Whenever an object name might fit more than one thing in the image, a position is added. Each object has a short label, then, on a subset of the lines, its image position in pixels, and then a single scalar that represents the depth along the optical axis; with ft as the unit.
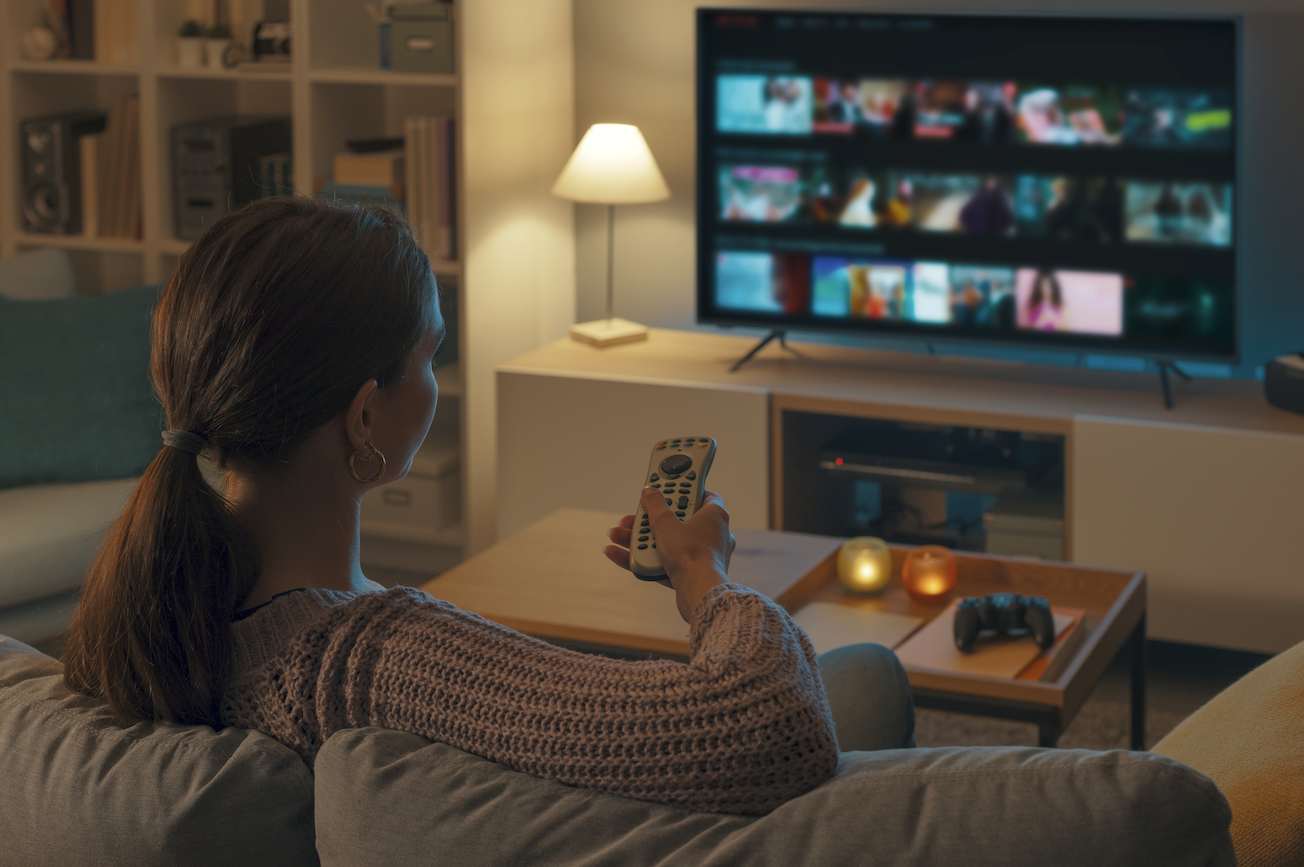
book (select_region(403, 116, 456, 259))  11.35
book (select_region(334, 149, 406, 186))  11.60
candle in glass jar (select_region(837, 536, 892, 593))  7.79
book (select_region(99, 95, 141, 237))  12.54
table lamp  11.25
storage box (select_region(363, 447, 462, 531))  11.77
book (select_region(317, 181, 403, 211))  11.51
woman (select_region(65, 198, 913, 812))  2.78
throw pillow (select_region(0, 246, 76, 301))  10.91
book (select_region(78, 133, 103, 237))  12.66
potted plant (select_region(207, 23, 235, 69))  11.98
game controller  6.79
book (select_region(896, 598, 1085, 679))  6.63
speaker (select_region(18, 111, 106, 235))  12.60
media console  9.46
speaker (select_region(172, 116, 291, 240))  12.19
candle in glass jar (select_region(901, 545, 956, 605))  7.62
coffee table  6.41
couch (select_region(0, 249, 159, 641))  8.93
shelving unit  11.44
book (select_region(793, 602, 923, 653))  7.10
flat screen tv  10.08
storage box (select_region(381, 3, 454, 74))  11.22
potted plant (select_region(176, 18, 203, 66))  12.10
